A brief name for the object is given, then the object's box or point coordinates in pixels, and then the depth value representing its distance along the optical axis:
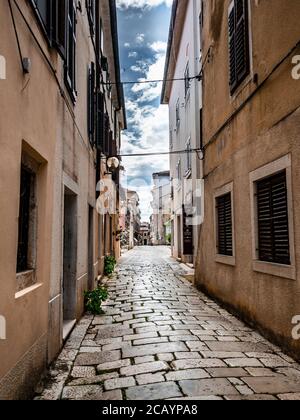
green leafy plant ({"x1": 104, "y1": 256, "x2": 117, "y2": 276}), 13.81
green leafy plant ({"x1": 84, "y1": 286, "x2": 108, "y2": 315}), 7.60
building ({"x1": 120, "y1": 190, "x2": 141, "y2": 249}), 39.54
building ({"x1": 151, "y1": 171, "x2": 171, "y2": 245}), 56.82
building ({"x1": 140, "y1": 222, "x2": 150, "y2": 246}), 88.44
